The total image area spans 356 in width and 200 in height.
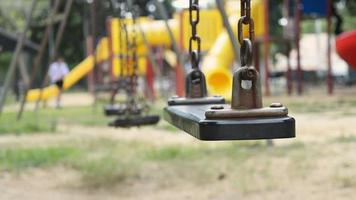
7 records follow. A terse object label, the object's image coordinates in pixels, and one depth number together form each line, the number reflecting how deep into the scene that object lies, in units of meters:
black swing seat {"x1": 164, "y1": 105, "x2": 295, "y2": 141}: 1.56
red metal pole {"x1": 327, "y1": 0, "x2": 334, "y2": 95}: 13.94
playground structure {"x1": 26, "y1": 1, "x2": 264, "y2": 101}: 12.49
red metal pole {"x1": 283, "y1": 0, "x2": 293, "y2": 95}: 15.07
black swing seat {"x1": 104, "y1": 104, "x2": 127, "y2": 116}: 4.80
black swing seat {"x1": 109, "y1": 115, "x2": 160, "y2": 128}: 4.18
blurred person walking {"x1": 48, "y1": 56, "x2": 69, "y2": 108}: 15.62
